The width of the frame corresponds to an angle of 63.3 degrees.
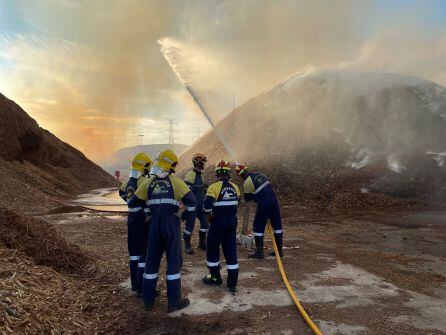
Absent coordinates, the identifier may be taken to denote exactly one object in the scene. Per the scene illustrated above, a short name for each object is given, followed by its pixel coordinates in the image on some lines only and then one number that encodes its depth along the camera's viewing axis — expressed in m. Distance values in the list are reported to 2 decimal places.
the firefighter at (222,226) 6.77
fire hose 5.07
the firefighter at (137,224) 6.21
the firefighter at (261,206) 9.16
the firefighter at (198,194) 9.56
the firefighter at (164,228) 5.76
